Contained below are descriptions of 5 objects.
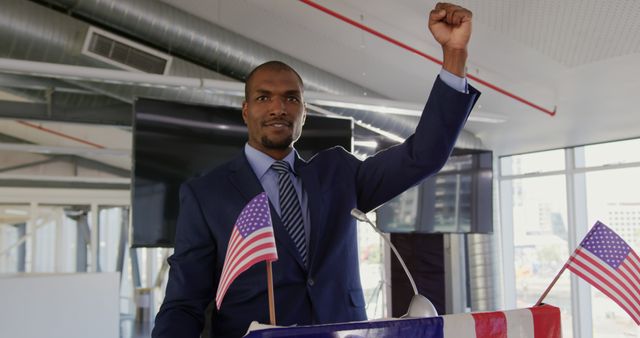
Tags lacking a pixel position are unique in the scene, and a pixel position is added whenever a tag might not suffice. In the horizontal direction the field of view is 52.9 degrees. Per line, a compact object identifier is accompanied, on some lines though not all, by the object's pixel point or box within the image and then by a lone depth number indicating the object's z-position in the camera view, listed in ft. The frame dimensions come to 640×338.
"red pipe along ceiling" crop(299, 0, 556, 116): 16.61
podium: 3.89
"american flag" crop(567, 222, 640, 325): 5.79
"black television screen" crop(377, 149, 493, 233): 24.63
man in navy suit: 5.01
